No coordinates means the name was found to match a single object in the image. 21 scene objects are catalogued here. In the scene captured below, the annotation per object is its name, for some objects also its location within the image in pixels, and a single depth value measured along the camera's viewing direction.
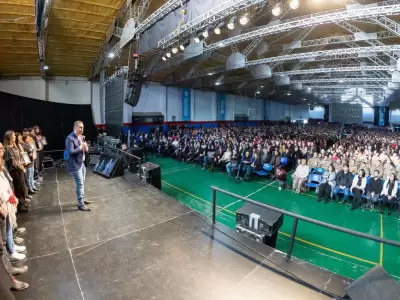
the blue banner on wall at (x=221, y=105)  28.64
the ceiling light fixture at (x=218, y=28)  7.96
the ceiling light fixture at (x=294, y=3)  6.40
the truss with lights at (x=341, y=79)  15.44
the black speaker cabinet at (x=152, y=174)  7.23
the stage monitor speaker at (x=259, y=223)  3.82
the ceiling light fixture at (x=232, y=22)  7.59
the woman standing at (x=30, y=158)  5.47
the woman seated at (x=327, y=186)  7.61
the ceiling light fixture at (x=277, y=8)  6.73
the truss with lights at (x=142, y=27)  7.94
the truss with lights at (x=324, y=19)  6.82
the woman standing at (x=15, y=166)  4.48
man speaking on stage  4.47
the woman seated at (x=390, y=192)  6.66
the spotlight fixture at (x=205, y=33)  8.35
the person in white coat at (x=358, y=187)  7.01
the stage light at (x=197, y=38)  8.82
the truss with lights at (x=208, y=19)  6.64
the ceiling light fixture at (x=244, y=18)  7.33
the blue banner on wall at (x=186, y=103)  24.48
